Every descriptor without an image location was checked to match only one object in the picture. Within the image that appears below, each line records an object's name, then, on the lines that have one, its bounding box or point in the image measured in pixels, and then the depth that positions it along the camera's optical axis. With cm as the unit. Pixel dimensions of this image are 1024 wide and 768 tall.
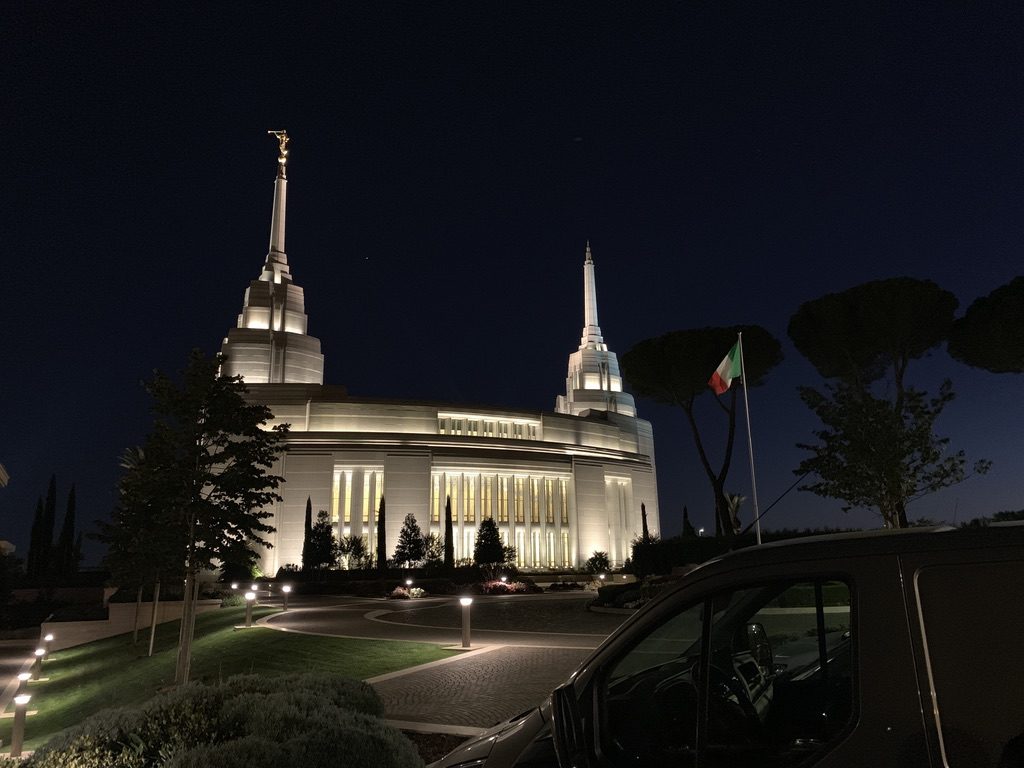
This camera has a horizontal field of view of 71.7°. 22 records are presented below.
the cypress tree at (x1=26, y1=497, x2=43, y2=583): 5312
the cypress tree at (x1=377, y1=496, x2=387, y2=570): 5234
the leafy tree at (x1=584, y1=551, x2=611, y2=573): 5559
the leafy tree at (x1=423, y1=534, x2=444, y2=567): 5166
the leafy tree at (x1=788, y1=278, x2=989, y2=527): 2092
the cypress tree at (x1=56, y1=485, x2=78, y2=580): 5134
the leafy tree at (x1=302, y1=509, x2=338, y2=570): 4962
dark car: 198
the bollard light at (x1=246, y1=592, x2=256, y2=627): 2222
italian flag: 2355
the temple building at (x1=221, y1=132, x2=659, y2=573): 5838
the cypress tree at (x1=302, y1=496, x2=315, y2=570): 4950
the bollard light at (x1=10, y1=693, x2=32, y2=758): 915
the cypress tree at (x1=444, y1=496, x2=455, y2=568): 5004
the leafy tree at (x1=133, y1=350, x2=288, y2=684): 1457
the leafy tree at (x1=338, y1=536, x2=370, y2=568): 5244
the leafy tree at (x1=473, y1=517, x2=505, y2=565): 5169
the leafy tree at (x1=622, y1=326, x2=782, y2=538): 4403
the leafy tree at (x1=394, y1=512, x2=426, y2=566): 5069
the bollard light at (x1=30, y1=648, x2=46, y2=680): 2027
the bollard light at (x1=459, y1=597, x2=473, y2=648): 1623
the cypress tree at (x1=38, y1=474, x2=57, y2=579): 5290
